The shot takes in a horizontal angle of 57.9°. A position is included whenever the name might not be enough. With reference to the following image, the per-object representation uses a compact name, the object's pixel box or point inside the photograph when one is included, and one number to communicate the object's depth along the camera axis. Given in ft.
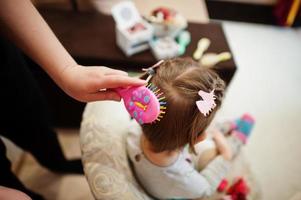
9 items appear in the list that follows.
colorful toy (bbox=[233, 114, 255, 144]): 3.61
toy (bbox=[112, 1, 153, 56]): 3.56
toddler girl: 2.00
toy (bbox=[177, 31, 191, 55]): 3.78
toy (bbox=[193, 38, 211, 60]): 3.70
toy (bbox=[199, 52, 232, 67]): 3.61
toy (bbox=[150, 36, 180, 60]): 3.60
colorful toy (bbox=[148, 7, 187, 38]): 3.84
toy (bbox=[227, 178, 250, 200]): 3.12
